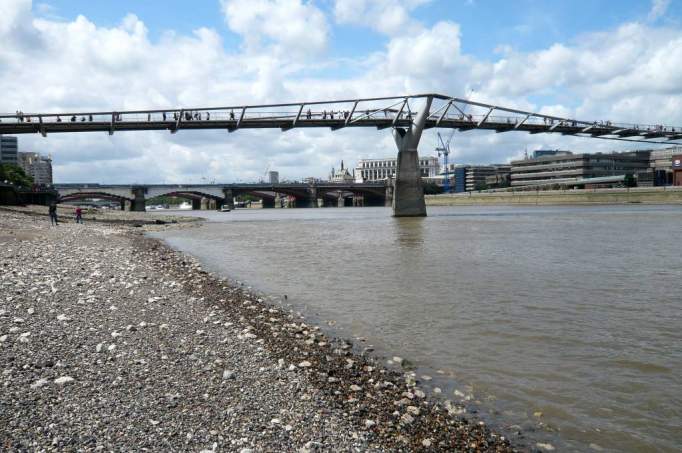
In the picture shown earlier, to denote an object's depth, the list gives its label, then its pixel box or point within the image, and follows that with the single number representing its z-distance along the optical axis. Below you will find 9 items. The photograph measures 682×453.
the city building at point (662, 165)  167.50
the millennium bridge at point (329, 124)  70.68
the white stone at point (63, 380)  6.82
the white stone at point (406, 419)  6.56
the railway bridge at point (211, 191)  141.00
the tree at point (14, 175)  120.81
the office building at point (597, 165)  188.44
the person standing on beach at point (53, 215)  45.19
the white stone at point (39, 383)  6.62
